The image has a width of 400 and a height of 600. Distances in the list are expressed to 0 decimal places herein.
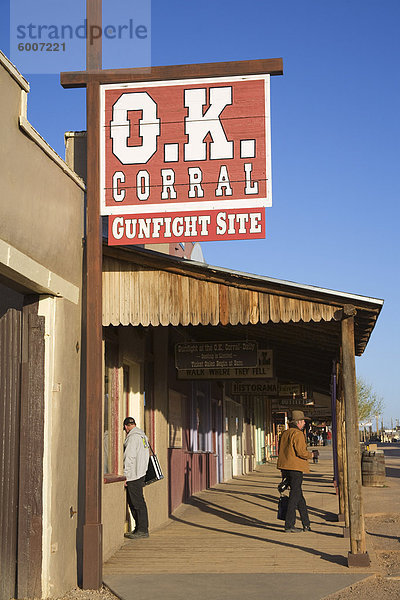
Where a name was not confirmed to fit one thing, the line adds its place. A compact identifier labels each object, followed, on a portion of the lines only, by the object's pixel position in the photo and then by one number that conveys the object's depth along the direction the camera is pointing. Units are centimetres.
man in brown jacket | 1095
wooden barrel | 2150
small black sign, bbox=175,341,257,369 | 1076
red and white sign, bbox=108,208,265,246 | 810
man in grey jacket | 1024
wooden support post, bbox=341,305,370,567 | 834
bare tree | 8500
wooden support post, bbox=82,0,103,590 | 751
